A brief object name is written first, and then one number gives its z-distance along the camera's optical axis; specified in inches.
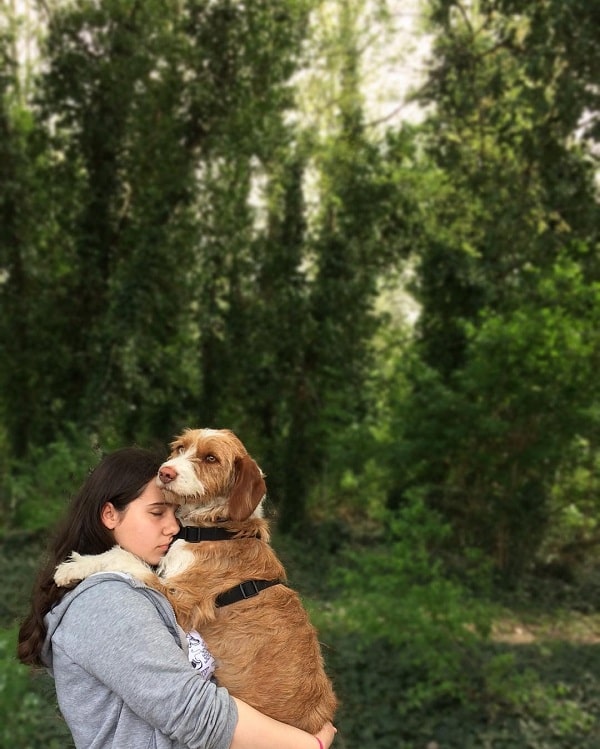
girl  62.9
